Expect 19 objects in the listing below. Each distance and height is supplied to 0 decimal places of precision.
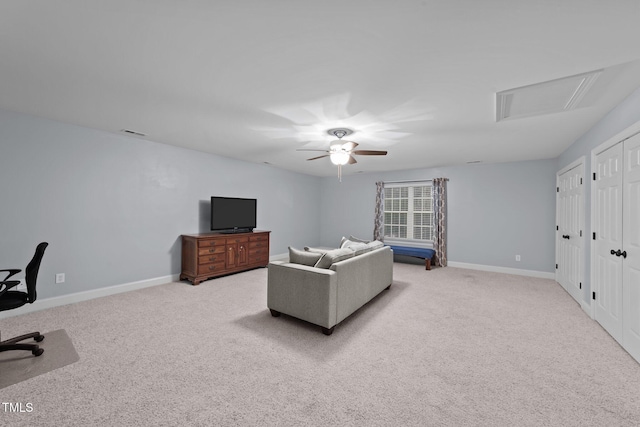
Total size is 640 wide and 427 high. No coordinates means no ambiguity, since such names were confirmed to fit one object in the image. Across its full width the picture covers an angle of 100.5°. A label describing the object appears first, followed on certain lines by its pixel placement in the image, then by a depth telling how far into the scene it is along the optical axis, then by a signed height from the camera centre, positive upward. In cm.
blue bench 582 -81
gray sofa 276 -78
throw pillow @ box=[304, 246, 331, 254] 320 -43
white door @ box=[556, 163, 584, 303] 371 -17
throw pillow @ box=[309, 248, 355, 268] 299 -48
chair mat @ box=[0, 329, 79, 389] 202 -124
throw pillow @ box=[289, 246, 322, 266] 312 -49
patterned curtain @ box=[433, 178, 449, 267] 615 -9
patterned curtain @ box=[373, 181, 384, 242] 709 +9
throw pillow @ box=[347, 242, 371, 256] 351 -43
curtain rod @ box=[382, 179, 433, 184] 651 +91
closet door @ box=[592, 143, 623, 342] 262 -21
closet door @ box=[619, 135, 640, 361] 231 -26
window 662 +12
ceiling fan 349 +90
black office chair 224 -74
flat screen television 509 +1
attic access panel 212 +110
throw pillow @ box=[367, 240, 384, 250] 388 -43
